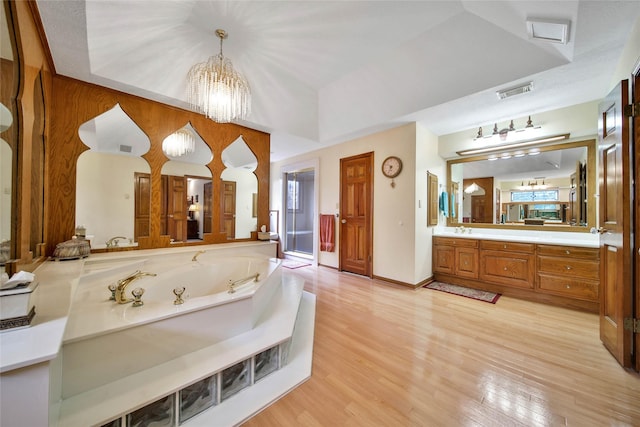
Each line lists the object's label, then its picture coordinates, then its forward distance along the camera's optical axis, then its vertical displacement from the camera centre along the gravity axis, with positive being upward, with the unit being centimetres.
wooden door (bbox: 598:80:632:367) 168 -6
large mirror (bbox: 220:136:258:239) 333 +35
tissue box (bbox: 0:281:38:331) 93 -39
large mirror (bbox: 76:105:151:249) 236 +36
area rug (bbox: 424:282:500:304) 303 -108
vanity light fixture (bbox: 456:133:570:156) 307 +104
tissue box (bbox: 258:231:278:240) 355 -32
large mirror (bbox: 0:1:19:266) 123 +48
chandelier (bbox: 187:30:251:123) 209 +116
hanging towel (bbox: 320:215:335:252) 450 -35
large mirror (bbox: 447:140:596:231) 307 +42
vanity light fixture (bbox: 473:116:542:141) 314 +121
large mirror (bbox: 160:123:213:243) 283 +35
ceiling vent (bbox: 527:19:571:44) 170 +144
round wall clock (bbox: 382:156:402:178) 355 +76
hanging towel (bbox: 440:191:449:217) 404 +23
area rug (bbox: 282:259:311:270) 471 -105
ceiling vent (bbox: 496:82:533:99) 241 +135
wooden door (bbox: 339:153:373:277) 397 +1
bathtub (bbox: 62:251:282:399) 118 -67
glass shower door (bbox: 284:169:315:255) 572 +7
